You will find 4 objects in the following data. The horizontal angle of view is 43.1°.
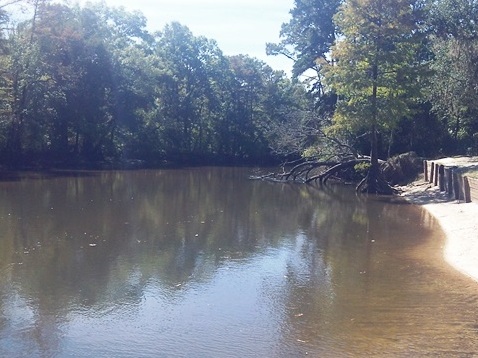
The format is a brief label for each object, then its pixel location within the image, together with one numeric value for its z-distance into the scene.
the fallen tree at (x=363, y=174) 34.06
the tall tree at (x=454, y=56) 31.88
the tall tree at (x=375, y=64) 31.44
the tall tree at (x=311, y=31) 50.94
